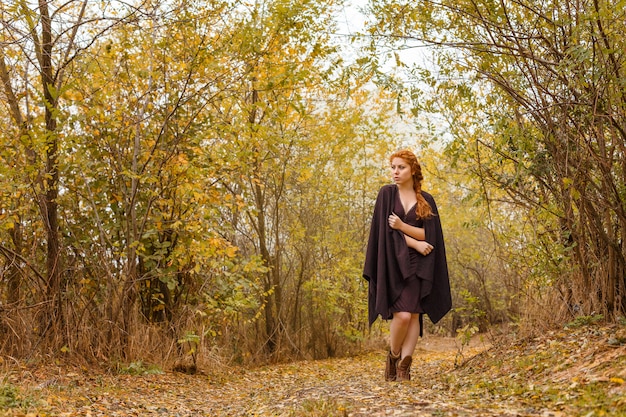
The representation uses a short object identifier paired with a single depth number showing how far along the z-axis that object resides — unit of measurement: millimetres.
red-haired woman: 5598
